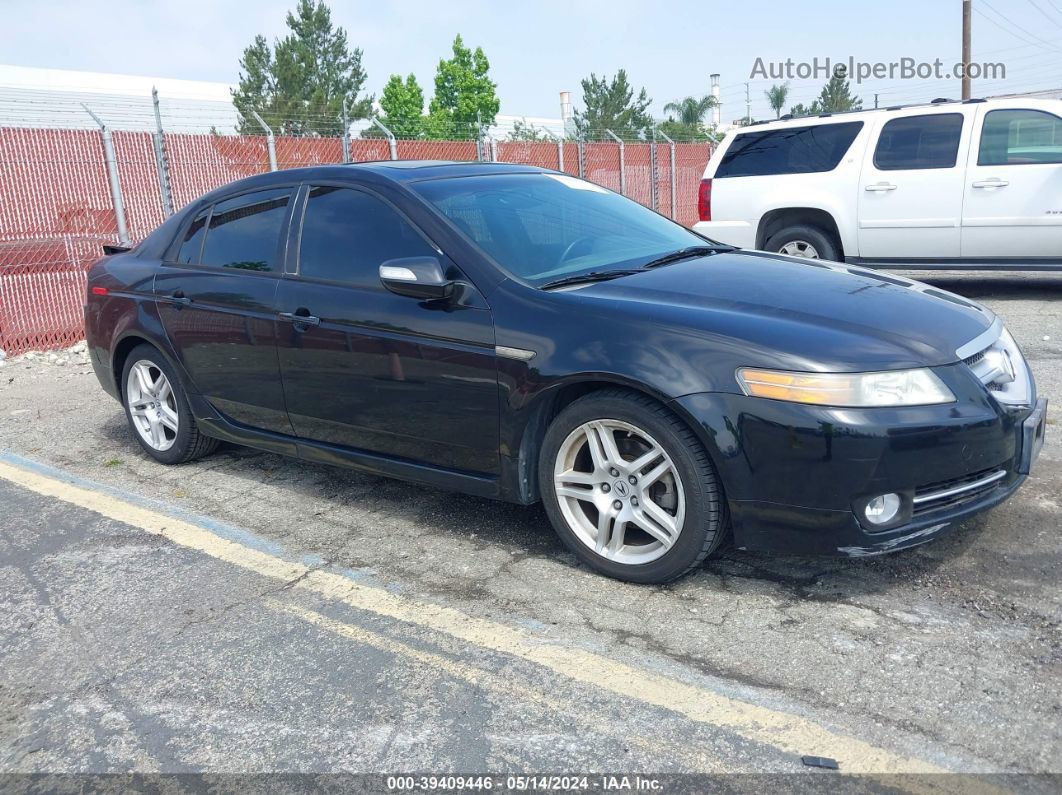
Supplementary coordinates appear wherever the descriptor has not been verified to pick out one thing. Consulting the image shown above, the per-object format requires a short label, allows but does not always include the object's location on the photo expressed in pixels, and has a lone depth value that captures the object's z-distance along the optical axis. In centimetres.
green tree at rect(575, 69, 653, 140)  5719
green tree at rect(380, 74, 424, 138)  5653
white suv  870
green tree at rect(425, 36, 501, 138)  5500
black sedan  311
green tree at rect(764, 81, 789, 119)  6581
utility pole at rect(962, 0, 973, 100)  3216
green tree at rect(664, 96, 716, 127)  6231
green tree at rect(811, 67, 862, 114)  6134
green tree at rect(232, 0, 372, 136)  4175
